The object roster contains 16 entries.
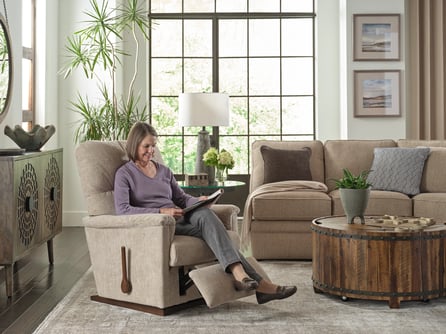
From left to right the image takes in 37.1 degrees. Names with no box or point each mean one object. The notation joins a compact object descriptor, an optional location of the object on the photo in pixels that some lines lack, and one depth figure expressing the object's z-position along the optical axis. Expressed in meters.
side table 5.20
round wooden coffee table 3.75
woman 3.64
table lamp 5.48
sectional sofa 5.18
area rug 3.37
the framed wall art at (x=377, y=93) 6.98
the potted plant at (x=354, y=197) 4.03
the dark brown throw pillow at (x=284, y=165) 5.59
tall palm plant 6.47
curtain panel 7.00
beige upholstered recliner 3.60
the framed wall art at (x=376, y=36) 6.96
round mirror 5.04
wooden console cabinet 4.11
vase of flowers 5.36
